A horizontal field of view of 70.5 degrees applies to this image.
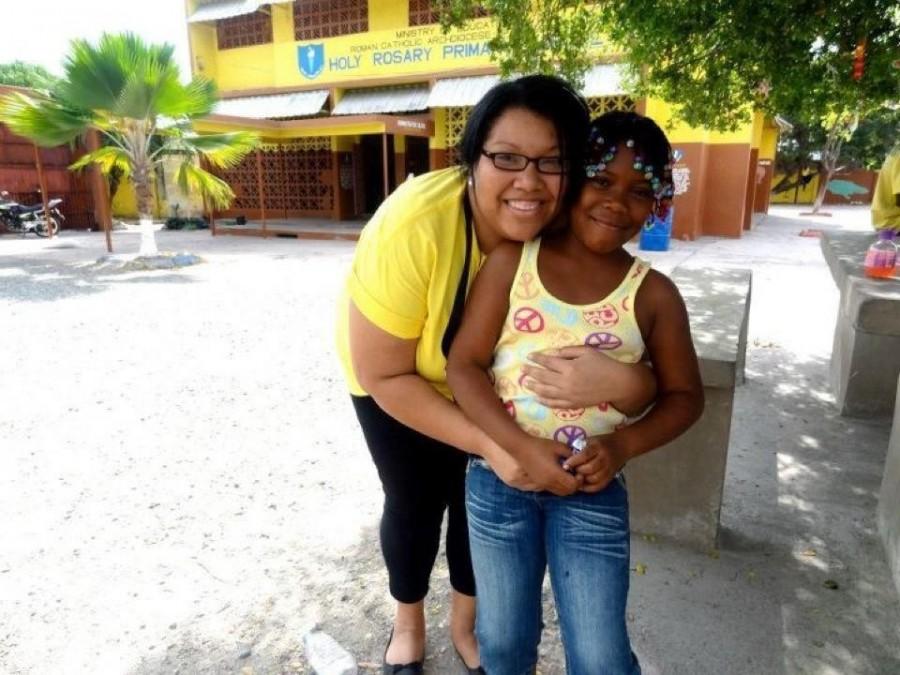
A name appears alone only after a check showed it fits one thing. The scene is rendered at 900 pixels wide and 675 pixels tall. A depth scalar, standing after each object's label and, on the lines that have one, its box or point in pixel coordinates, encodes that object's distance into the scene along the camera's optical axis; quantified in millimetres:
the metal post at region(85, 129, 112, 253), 11258
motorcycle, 14336
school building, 12852
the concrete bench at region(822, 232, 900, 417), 3294
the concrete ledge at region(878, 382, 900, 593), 2297
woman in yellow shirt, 1265
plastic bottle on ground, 1883
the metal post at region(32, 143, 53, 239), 12289
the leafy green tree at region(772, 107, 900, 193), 24453
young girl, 1288
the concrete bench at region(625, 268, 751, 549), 2318
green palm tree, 8656
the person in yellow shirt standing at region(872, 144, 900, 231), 3701
